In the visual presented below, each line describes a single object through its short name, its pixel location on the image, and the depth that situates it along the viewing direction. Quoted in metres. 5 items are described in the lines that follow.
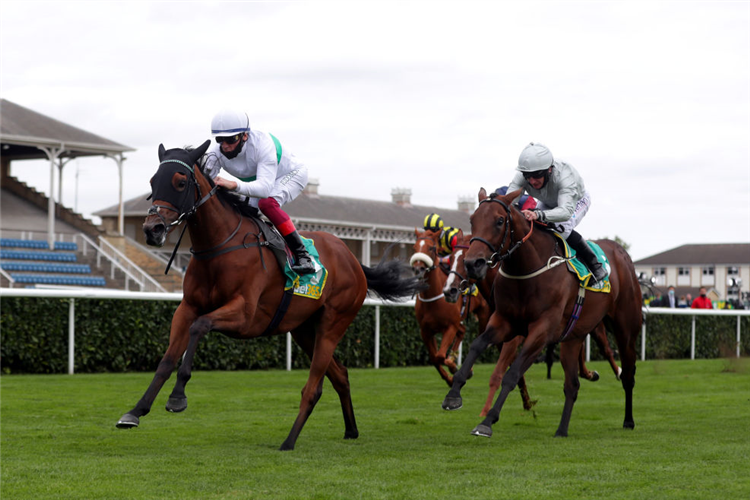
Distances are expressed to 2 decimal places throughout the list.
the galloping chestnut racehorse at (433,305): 19.98
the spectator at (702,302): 39.59
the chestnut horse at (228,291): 9.95
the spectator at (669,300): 44.72
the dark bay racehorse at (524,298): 11.20
